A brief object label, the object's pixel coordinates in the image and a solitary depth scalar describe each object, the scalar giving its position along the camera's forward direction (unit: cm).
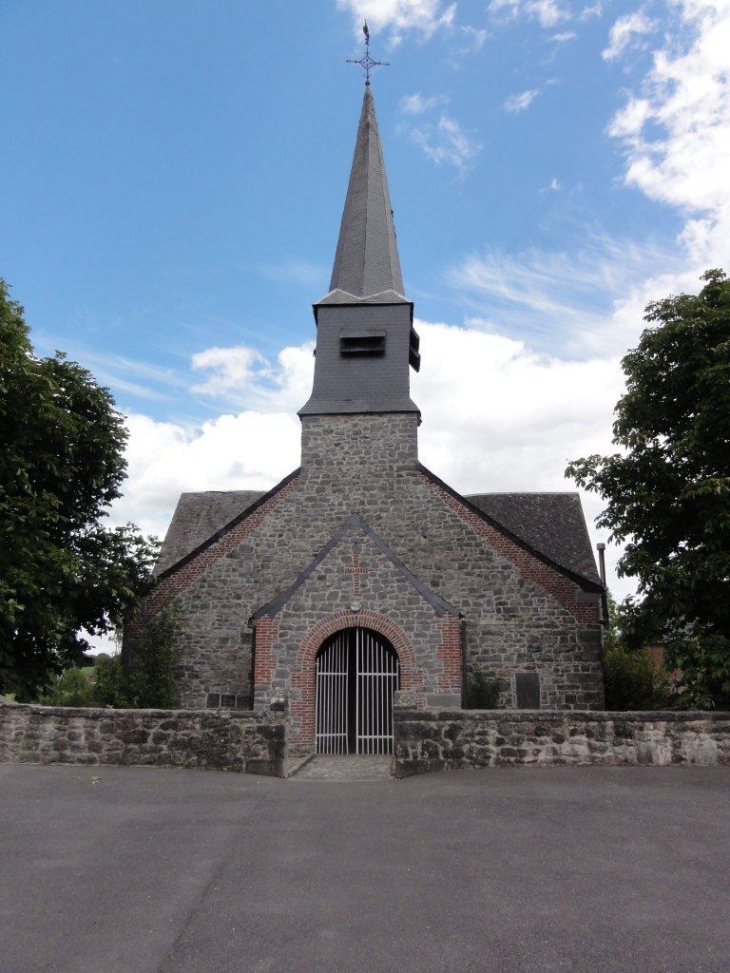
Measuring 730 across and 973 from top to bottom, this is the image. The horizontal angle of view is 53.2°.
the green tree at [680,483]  1270
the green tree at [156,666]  1631
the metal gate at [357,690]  1464
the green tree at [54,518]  1441
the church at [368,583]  1391
